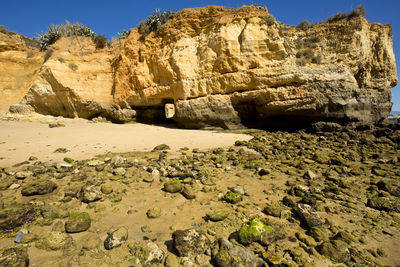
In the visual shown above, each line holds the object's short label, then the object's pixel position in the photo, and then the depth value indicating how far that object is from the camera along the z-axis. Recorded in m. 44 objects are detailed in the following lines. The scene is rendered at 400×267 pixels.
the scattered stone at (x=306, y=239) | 1.84
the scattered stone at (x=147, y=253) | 1.55
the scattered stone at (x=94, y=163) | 3.60
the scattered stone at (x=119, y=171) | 3.22
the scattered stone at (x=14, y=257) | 1.35
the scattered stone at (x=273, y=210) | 2.30
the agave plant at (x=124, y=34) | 12.55
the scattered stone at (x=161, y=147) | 5.08
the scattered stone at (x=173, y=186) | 2.75
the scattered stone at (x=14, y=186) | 2.58
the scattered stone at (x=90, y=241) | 1.65
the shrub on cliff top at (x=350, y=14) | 10.58
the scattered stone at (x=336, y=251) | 1.68
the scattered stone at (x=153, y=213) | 2.15
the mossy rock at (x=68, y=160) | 3.74
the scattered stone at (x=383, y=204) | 2.57
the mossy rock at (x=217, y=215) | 2.12
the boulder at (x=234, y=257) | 1.50
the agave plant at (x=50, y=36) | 12.26
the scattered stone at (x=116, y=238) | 1.66
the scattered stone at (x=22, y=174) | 2.88
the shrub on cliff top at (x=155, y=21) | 11.06
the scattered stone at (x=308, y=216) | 2.10
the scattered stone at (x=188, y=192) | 2.62
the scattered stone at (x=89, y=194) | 2.36
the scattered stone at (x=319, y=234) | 1.90
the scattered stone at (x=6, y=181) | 2.57
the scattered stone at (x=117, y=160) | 3.68
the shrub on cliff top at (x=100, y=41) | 12.37
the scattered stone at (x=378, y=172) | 3.94
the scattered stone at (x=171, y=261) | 1.52
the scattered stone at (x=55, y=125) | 8.20
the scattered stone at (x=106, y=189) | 2.61
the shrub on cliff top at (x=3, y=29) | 12.14
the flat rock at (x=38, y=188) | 2.41
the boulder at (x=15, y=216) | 1.77
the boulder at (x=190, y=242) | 1.64
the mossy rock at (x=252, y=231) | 1.79
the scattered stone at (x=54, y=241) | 1.62
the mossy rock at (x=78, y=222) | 1.83
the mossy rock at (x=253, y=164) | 4.01
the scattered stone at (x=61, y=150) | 4.42
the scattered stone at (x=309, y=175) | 3.58
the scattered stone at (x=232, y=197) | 2.53
